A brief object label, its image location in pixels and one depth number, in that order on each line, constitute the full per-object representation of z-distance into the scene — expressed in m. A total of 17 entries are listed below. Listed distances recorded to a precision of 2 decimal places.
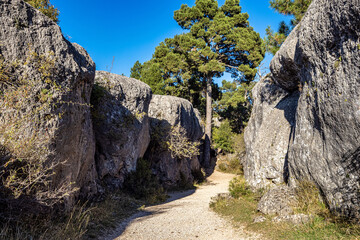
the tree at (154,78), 22.84
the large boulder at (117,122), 9.66
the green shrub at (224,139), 27.20
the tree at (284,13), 8.90
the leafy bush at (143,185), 10.76
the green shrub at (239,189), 9.10
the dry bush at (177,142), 14.44
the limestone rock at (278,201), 6.00
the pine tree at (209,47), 22.16
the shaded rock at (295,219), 5.28
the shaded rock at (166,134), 14.40
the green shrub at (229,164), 23.12
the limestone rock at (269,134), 8.44
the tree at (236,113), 30.66
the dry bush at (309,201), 5.39
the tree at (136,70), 25.46
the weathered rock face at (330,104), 4.54
